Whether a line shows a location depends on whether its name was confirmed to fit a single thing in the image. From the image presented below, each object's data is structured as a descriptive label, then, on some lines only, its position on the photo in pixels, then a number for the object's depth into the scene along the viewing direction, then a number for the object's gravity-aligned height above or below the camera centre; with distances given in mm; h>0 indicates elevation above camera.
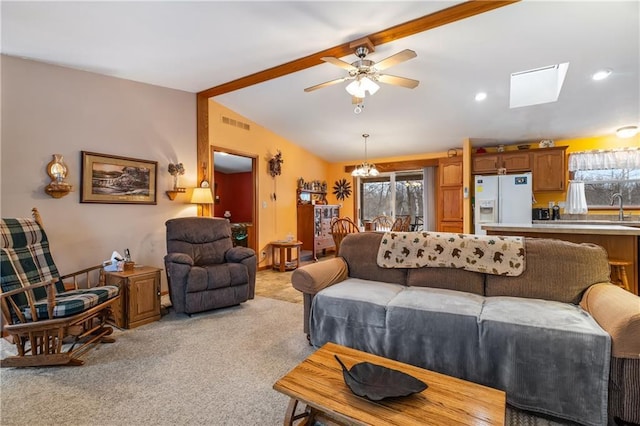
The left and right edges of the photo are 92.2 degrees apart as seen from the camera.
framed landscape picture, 3396 +369
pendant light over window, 5832 +744
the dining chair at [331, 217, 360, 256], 4234 -308
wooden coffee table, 1124 -759
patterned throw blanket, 2355 -346
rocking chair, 2205 -710
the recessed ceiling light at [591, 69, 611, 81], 3514 +1572
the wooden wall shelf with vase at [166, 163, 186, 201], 4195 +493
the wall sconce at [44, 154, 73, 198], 3066 +328
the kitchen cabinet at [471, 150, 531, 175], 5383 +859
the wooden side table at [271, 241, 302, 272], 5555 -856
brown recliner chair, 3209 -630
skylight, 4129 +1710
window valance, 4915 +826
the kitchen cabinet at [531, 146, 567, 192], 5164 +695
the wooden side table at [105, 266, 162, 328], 2971 -856
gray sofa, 1569 -684
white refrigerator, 5074 +184
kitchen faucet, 4871 +160
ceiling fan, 2749 +1292
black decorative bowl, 1238 -735
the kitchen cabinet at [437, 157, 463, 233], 5941 +292
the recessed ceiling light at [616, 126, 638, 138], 4735 +1216
